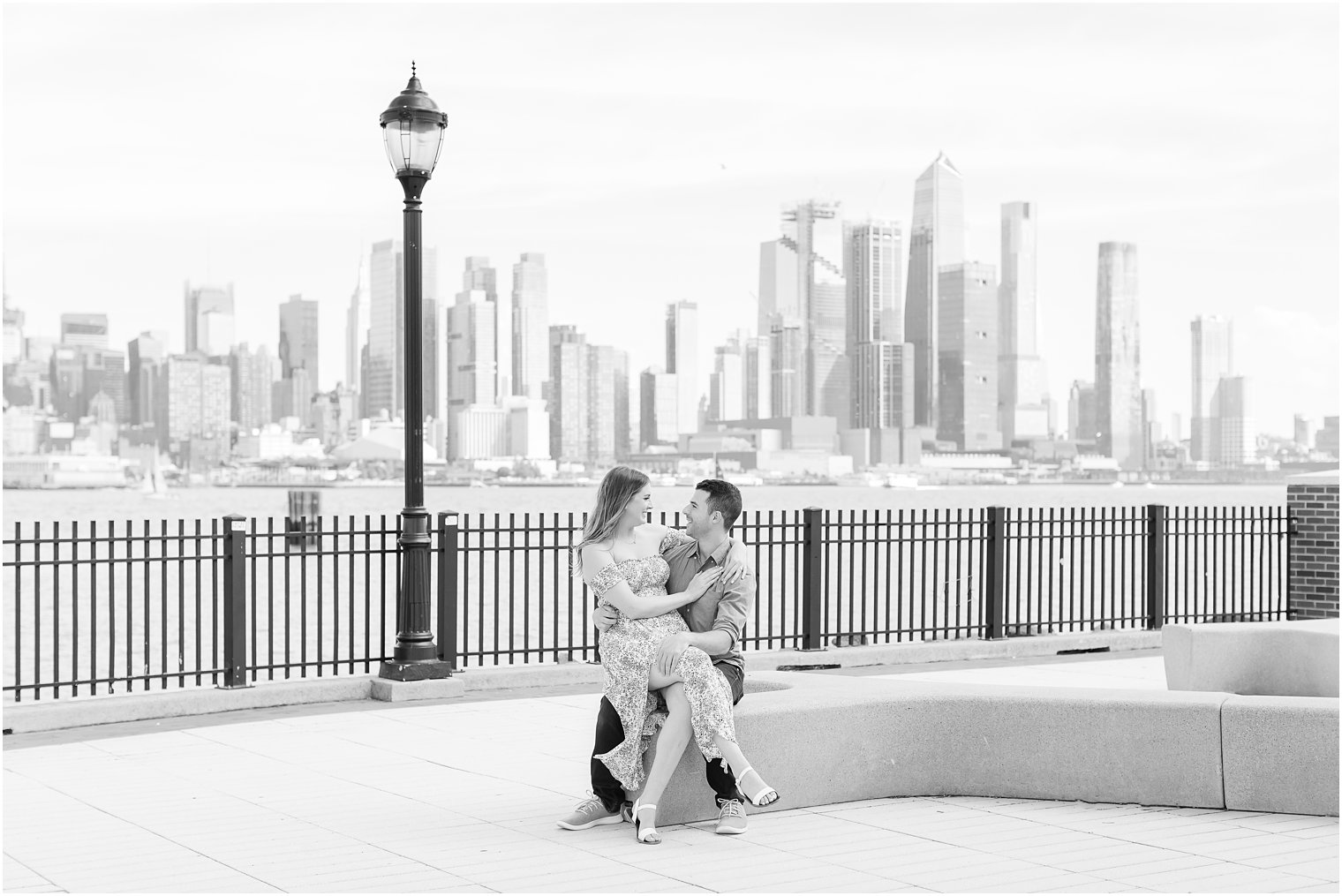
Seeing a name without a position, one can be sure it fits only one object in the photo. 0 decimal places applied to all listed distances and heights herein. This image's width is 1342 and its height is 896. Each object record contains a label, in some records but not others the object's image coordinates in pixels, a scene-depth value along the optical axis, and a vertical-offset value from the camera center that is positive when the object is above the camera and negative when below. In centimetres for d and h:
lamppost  1173 +46
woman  716 -97
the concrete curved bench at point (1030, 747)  759 -148
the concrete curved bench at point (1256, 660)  988 -133
